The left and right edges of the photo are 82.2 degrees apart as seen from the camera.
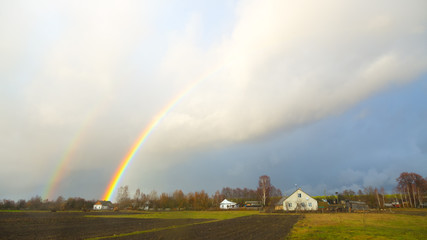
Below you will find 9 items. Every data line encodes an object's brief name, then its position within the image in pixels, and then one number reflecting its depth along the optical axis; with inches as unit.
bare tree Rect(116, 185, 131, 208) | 5726.4
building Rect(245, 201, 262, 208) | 4869.6
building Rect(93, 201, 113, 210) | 5912.4
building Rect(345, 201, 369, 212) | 3554.4
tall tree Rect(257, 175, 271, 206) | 4585.6
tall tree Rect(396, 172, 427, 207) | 4133.9
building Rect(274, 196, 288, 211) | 3440.0
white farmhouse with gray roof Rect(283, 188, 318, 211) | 3186.5
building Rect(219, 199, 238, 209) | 4707.2
